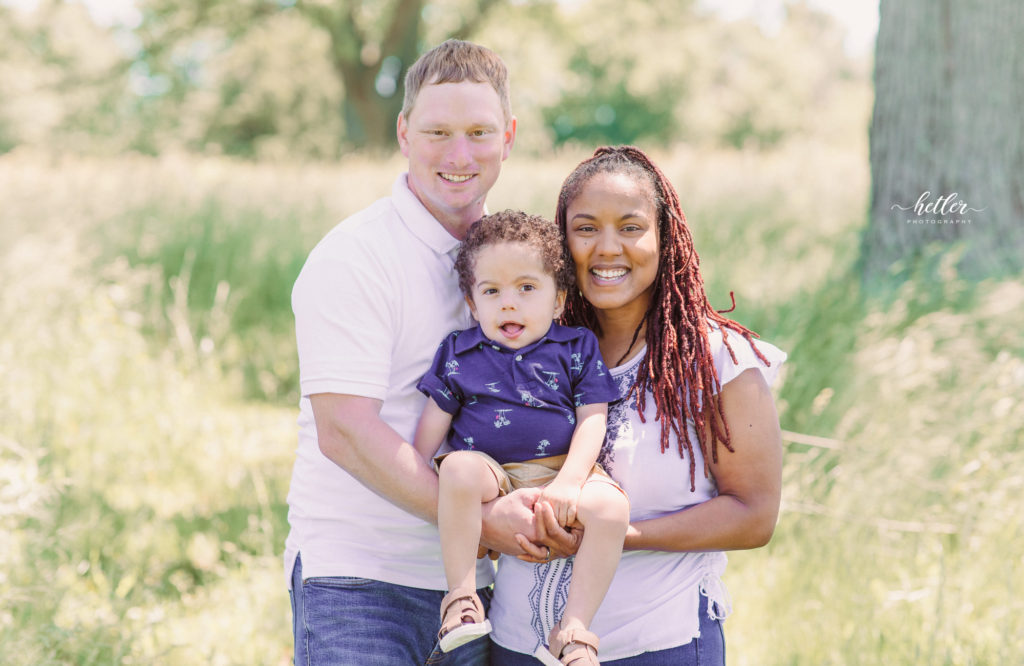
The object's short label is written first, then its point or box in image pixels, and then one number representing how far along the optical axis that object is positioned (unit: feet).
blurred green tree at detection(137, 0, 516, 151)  58.08
